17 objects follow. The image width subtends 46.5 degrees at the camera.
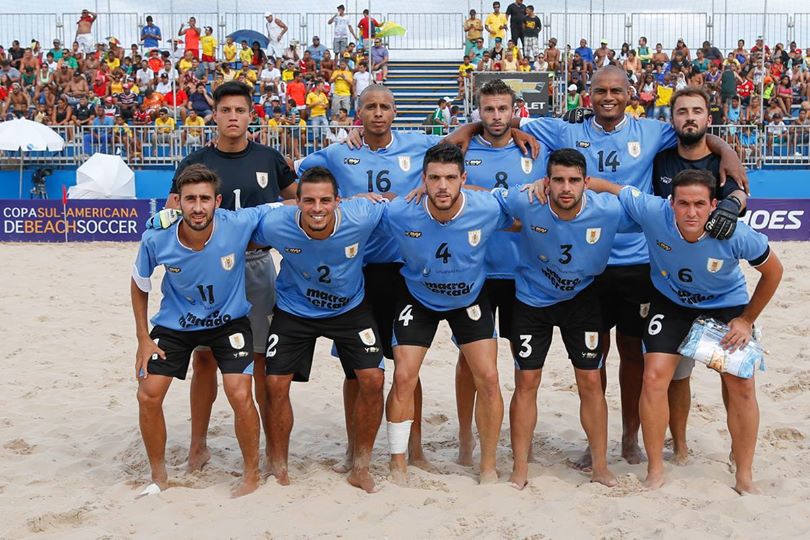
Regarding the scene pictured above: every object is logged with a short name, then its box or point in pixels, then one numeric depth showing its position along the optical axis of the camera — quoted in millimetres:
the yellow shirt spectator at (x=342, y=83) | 21531
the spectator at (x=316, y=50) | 24422
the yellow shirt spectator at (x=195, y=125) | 19766
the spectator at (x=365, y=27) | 24750
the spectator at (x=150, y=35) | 25391
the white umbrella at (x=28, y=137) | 18781
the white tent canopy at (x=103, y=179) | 18234
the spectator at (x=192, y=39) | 24500
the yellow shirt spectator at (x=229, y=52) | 24641
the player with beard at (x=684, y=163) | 5770
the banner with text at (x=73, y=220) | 15992
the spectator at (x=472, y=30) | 24469
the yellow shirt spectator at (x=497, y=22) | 24078
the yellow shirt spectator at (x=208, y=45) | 24625
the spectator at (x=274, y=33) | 25812
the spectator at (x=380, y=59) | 23866
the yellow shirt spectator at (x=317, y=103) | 20938
